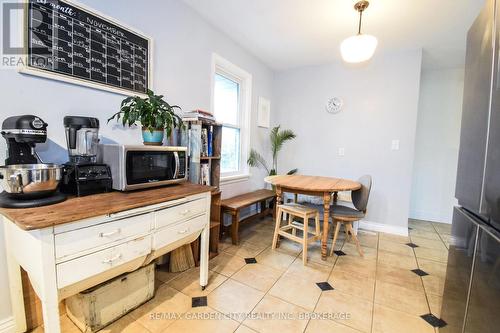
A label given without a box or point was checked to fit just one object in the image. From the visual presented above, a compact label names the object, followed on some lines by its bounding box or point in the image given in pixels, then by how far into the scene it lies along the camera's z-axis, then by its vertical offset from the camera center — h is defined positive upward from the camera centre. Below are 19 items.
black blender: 1.27 -0.09
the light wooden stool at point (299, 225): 2.23 -0.73
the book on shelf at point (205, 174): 2.26 -0.22
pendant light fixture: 2.01 +1.03
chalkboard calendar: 1.32 +0.69
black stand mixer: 1.00 -0.11
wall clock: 3.51 +0.82
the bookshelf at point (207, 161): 2.11 -0.09
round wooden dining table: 2.21 -0.31
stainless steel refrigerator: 0.88 -0.16
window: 2.99 +0.58
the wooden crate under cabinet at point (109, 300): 1.32 -0.96
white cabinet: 0.92 -0.50
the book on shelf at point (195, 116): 2.11 +0.35
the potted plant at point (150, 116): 1.59 +0.25
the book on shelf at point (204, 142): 2.24 +0.10
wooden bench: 2.60 -0.63
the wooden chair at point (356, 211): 2.33 -0.59
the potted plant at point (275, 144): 3.72 +0.18
